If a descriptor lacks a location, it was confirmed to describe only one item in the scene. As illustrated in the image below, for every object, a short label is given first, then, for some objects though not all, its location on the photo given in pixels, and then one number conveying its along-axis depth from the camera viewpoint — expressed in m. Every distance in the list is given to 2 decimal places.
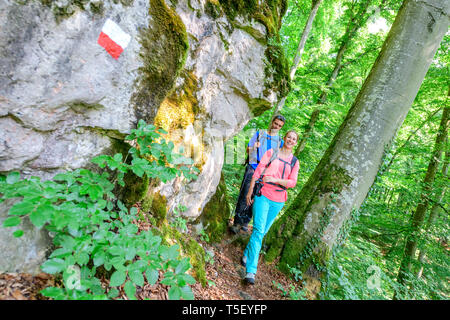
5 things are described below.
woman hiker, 3.65
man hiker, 4.56
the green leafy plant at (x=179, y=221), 3.71
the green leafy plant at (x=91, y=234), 1.55
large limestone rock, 1.89
